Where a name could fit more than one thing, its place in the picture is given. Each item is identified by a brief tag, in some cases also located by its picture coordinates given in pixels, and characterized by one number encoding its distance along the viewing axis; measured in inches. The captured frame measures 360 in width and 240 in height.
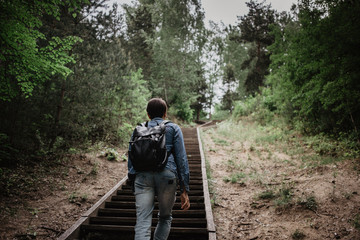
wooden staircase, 142.1
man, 88.6
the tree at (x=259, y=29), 744.3
